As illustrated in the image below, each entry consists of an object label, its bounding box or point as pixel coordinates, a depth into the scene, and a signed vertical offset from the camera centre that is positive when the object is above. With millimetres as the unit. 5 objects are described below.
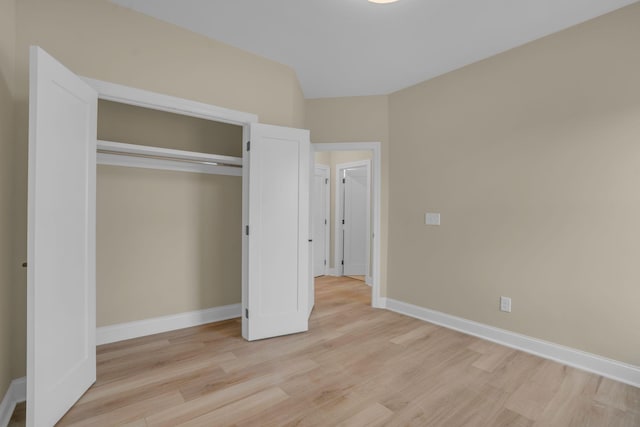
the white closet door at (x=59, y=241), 1526 -152
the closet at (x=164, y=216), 2775 -13
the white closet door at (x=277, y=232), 2830 -158
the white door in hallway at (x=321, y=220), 5781 -88
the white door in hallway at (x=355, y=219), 5898 -67
